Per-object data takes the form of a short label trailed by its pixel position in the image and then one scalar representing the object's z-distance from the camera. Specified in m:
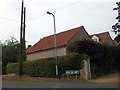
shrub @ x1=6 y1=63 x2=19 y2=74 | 15.26
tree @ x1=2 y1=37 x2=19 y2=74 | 19.03
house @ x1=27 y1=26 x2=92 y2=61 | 15.85
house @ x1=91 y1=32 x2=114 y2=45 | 20.92
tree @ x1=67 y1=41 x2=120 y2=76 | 12.36
